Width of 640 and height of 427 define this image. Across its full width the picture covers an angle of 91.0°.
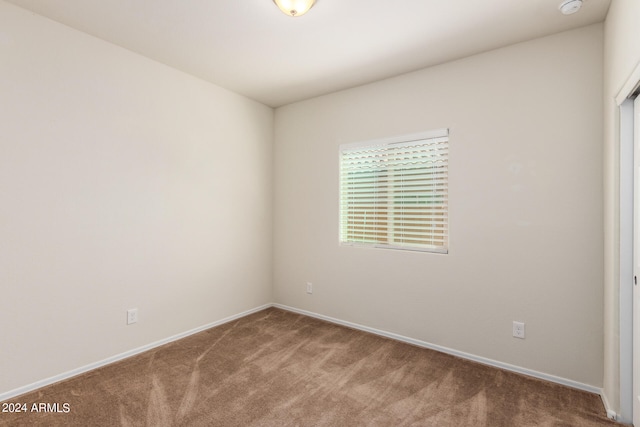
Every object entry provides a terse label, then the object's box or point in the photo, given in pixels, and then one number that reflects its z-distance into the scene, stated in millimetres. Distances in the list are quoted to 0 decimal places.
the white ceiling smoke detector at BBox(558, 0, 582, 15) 1992
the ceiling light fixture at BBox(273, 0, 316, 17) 1991
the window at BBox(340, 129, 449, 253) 2941
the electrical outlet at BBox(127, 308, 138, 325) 2761
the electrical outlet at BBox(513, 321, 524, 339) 2502
